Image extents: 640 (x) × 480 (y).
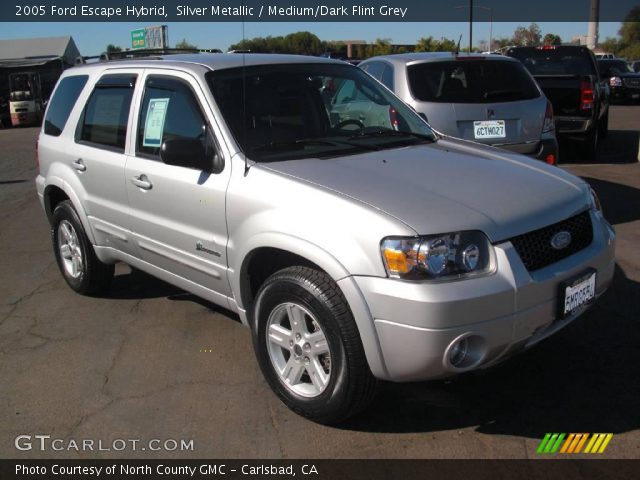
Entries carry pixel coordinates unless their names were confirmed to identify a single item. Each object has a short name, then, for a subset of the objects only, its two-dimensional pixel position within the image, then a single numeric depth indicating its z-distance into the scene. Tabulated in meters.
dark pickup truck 9.88
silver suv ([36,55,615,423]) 2.77
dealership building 30.86
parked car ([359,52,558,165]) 6.52
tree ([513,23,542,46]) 84.00
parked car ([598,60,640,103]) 22.96
